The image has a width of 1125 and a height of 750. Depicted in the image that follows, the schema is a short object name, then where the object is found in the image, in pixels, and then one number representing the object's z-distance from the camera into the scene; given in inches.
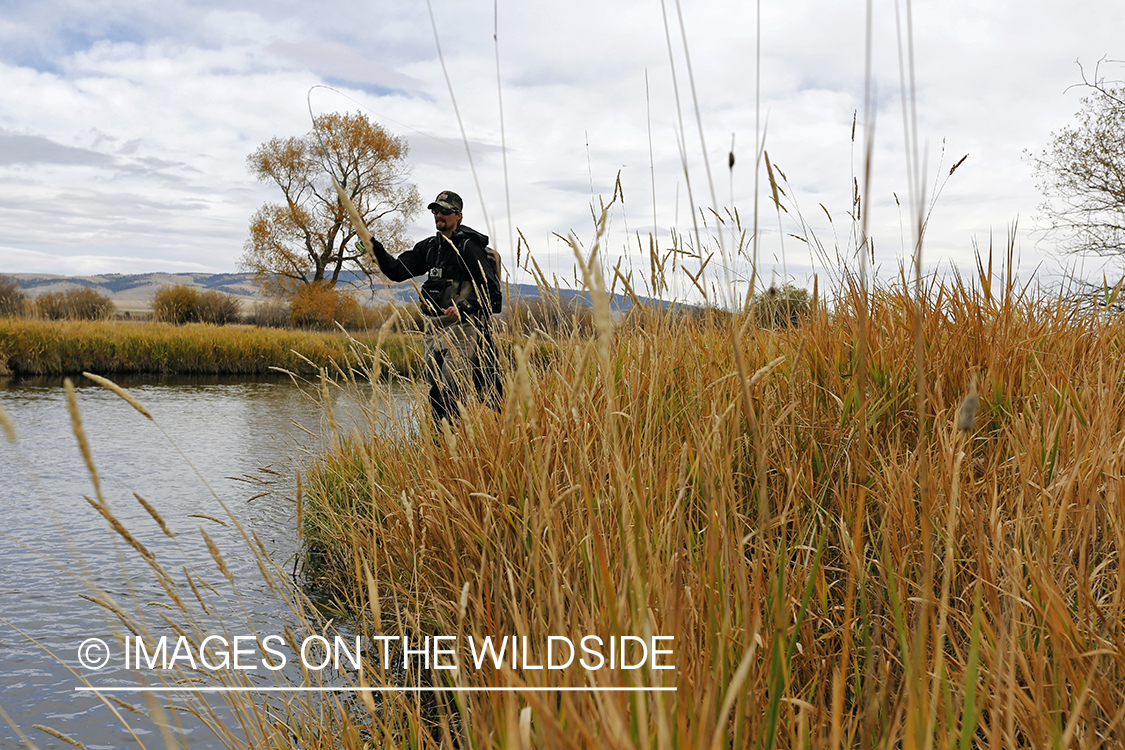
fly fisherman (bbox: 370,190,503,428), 194.2
